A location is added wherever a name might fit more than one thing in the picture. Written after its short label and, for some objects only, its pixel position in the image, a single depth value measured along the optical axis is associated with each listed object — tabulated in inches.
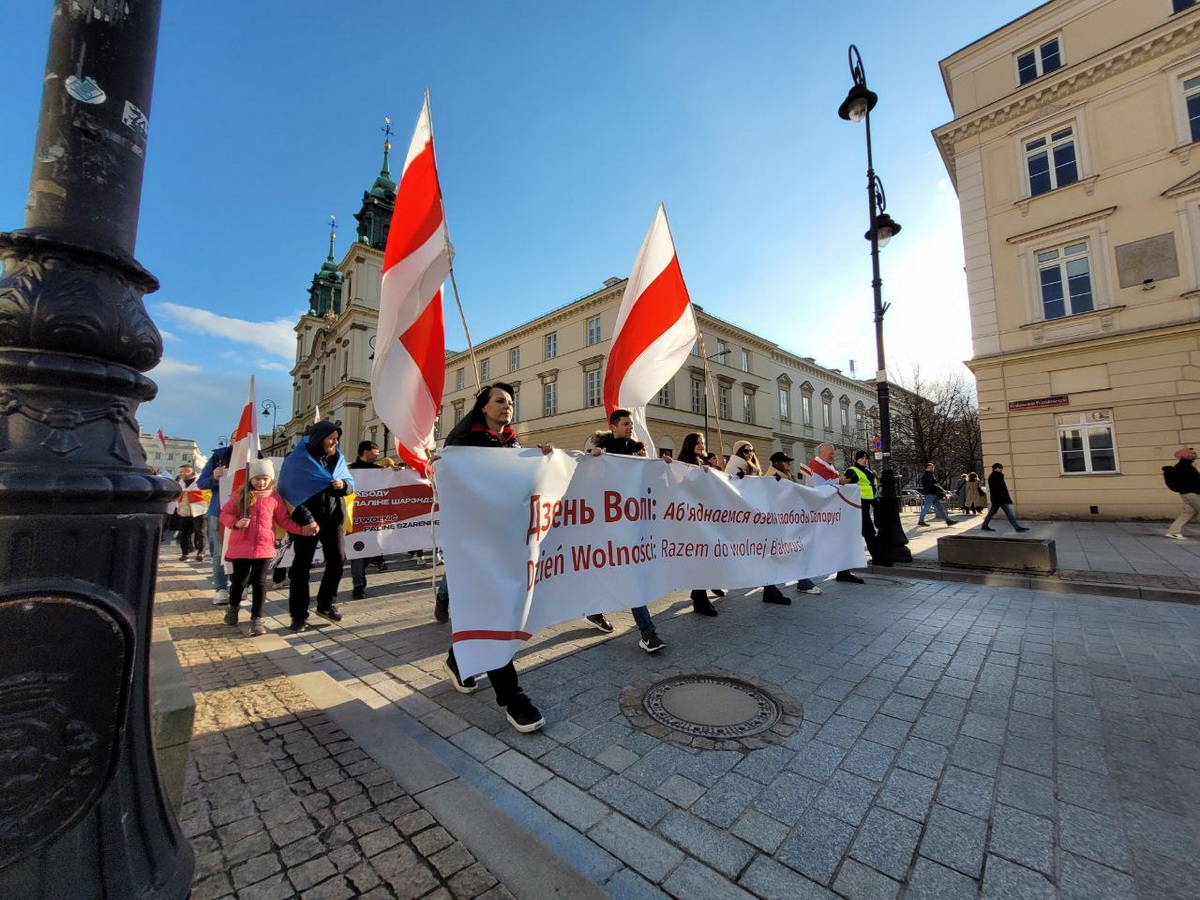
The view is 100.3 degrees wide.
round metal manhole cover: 110.4
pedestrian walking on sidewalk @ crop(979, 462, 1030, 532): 518.6
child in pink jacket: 202.2
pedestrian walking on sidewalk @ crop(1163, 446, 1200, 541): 397.1
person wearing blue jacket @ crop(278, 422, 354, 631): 197.6
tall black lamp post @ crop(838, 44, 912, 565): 384.5
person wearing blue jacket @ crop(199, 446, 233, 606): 253.9
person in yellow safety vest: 338.0
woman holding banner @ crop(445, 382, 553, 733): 115.0
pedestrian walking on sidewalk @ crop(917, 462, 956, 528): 579.8
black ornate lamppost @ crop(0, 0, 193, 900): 43.5
